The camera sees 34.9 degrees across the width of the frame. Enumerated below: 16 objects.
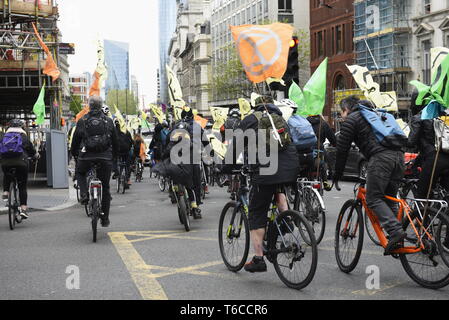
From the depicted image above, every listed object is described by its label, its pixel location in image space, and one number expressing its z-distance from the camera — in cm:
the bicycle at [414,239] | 615
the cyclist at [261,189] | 669
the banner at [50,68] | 2020
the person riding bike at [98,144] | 1008
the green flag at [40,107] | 2066
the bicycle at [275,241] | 622
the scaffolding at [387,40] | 4400
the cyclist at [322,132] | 1173
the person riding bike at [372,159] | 668
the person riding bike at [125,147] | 1865
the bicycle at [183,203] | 1059
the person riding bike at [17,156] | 1141
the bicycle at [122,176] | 1883
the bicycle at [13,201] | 1132
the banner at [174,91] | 1392
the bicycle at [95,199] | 965
